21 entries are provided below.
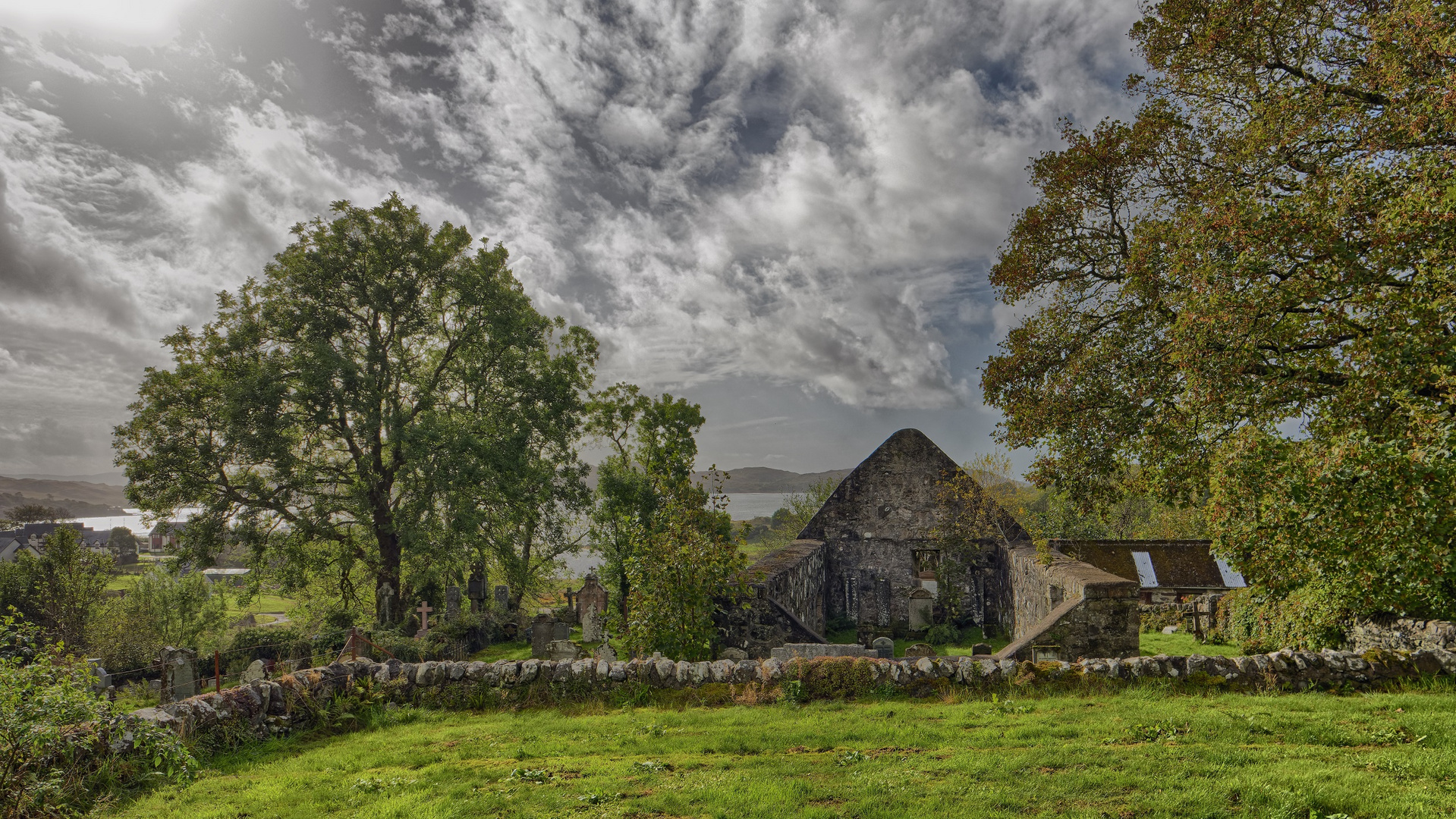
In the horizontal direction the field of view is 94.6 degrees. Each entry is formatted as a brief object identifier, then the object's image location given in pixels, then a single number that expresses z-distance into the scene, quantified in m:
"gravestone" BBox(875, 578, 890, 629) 20.28
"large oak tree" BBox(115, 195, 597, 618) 19.11
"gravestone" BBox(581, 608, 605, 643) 20.56
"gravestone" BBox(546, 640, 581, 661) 12.74
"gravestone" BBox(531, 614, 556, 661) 16.50
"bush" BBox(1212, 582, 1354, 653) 9.62
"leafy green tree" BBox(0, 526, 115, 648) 22.81
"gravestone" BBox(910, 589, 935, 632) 18.31
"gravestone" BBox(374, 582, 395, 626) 21.34
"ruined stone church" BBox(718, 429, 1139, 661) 17.17
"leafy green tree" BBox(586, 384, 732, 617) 24.53
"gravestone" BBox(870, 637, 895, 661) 11.52
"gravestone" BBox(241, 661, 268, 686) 13.52
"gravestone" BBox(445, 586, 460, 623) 21.28
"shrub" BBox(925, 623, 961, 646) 17.66
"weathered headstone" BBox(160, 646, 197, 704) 14.80
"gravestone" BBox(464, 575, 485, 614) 24.11
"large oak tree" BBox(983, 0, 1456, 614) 7.44
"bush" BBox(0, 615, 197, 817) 5.22
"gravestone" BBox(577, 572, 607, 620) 20.88
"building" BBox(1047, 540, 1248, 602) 19.41
